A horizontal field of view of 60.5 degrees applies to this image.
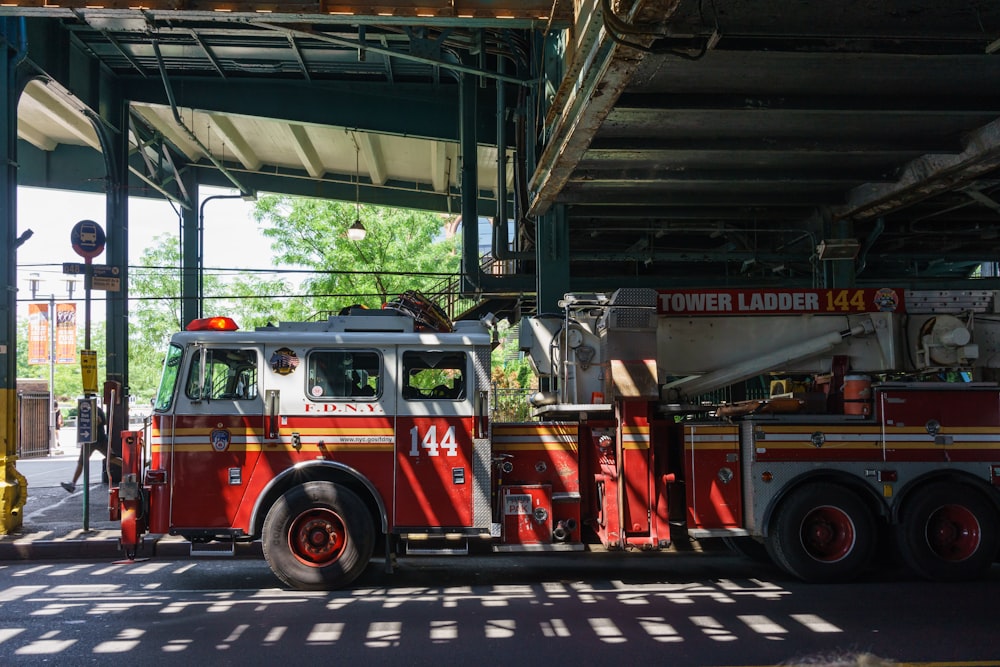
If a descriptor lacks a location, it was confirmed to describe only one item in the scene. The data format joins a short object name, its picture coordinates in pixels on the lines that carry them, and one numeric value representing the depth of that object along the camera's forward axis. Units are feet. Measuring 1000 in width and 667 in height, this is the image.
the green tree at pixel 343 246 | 86.43
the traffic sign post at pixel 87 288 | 40.19
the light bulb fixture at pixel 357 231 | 64.28
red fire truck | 29.53
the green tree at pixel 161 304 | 99.09
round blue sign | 46.19
